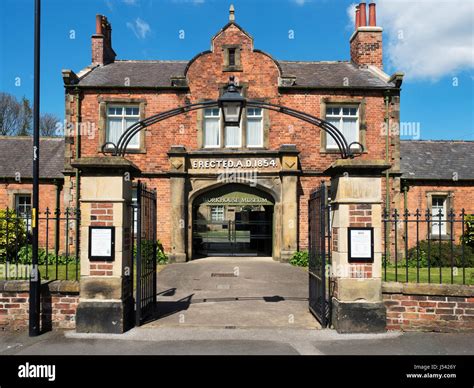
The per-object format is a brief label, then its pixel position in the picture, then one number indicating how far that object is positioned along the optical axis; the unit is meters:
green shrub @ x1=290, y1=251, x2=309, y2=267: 16.08
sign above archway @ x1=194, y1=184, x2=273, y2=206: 17.48
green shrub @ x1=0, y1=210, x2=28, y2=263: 15.50
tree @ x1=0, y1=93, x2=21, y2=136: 39.50
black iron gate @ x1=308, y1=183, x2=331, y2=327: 7.23
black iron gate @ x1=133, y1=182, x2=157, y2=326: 7.22
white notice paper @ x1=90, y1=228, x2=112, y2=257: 6.86
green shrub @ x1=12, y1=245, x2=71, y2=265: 15.86
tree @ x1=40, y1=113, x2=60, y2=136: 42.53
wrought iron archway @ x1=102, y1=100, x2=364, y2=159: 7.10
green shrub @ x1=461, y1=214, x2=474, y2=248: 17.48
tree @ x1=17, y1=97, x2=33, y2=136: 39.59
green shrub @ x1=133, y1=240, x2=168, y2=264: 7.90
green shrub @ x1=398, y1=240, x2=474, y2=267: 15.42
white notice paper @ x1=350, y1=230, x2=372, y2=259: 6.85
